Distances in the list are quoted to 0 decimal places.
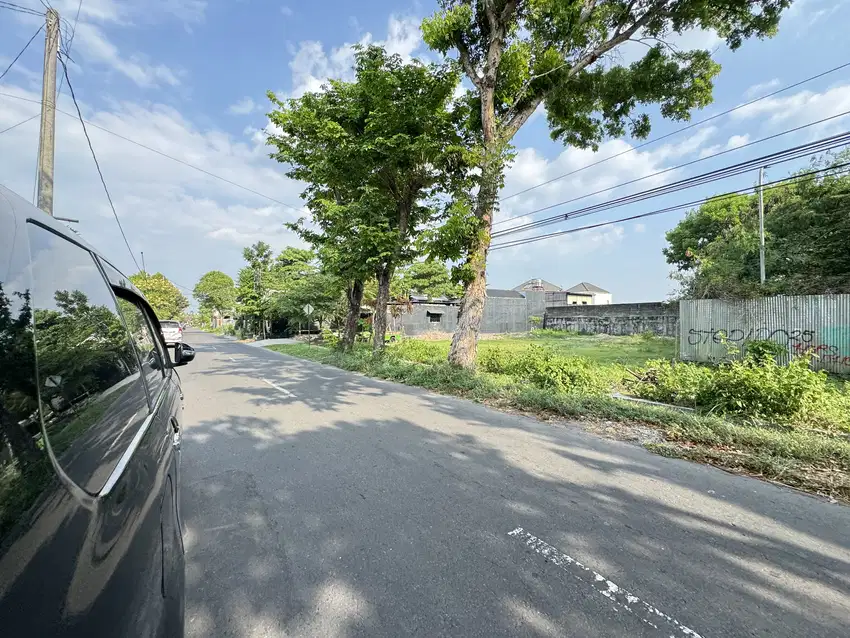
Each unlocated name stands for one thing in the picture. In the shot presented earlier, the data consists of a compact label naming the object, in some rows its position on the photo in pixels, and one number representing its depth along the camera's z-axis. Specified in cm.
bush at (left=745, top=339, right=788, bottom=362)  962
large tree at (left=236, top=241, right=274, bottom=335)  3219
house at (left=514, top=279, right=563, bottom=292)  7331
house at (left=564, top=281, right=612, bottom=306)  6786
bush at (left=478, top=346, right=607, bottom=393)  768
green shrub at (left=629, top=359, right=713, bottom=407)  648
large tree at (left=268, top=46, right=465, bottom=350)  1085
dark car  74
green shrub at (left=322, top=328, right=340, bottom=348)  1870
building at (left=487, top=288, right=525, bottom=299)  4719
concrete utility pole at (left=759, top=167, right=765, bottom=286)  1574
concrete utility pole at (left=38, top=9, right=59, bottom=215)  799
